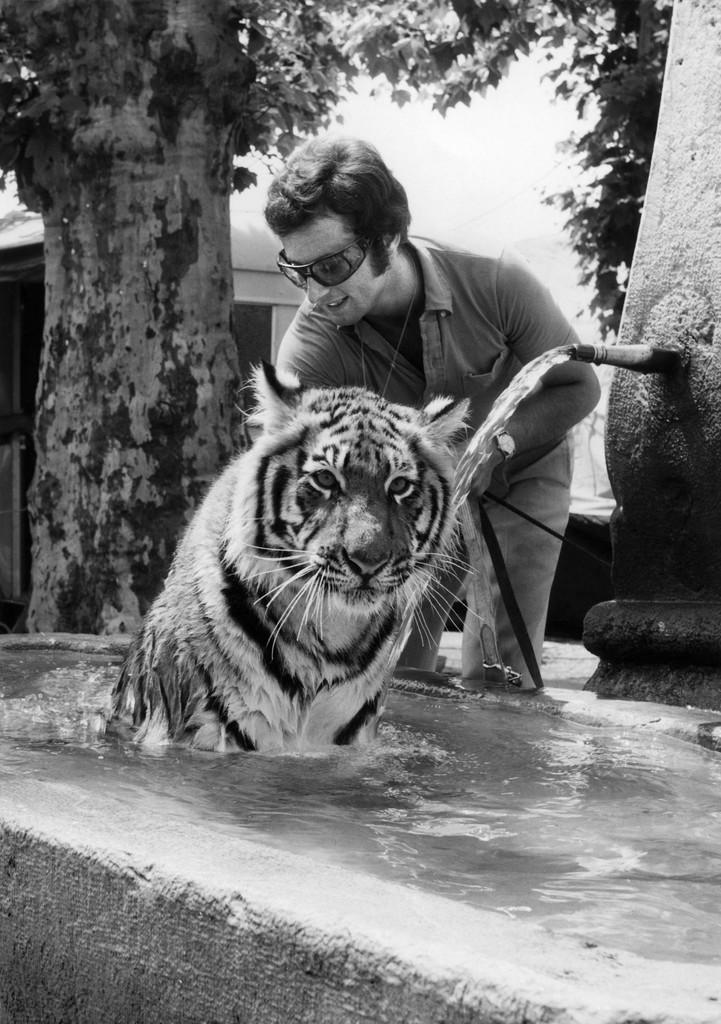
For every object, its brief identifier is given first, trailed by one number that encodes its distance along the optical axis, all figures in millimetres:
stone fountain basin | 1705
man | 4371
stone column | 4797
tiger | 3898
